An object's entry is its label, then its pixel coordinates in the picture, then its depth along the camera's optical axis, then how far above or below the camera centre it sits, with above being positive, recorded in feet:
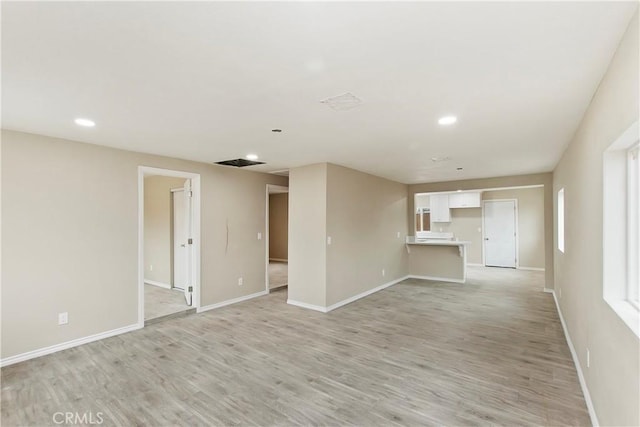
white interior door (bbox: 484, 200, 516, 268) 29.22 -1.80
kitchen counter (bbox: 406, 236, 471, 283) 22.98 -3.53
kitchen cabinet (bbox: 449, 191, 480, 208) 30.01 +1.45
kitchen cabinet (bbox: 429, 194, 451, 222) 31.68 +0.69
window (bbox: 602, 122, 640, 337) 5.71 -0.26
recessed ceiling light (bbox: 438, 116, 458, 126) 9.10 +2.87
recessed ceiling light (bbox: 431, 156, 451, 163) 15.16 +2.78
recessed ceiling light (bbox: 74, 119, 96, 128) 9.35 +2.91
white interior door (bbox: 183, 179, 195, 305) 16.07 -1.52
